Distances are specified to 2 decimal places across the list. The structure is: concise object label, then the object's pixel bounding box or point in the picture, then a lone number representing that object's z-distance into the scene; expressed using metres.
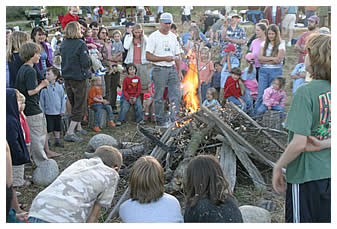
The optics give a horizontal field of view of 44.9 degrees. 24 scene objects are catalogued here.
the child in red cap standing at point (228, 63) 8.61
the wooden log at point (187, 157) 4.77
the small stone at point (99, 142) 6.31
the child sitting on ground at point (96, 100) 7.79
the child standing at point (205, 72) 8.48
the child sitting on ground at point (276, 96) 7.41
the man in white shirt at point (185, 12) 14.36
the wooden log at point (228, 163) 4.78
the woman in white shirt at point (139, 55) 8.55
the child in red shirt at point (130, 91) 8.18
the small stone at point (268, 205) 4.50
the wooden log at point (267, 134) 5.28
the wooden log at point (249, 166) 4.85
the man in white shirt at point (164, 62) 7.35
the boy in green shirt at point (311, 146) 2.83
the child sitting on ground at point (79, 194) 3.09
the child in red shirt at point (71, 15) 8.51
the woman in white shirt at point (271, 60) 7.77
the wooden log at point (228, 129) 4.98
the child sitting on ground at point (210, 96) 7.30
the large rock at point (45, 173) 5.44
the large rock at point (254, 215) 3.99
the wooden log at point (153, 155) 4.33
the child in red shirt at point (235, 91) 7.80
